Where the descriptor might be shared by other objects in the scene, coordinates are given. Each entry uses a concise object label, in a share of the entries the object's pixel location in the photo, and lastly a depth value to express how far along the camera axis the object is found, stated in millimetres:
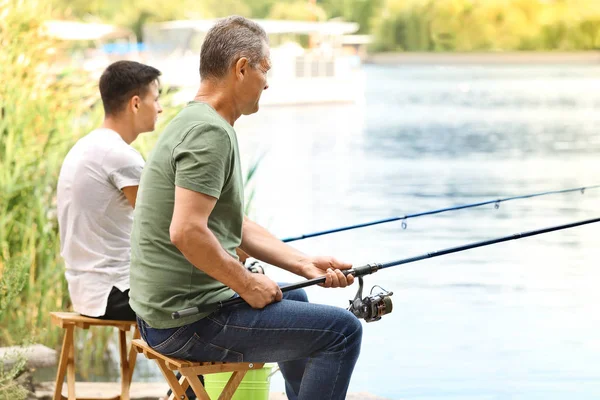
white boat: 60074
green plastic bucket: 4969
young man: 5196
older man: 3877
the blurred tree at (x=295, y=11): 93686
